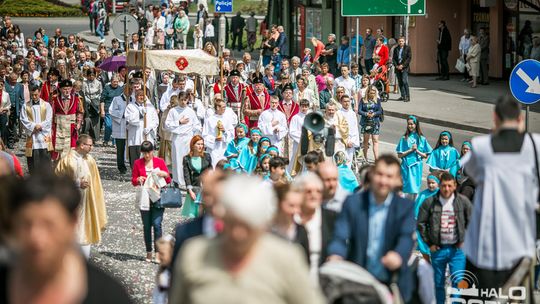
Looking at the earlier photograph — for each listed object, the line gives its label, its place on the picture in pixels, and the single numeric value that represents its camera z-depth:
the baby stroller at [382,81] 32.88
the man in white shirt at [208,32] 47.90
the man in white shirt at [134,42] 37.62
